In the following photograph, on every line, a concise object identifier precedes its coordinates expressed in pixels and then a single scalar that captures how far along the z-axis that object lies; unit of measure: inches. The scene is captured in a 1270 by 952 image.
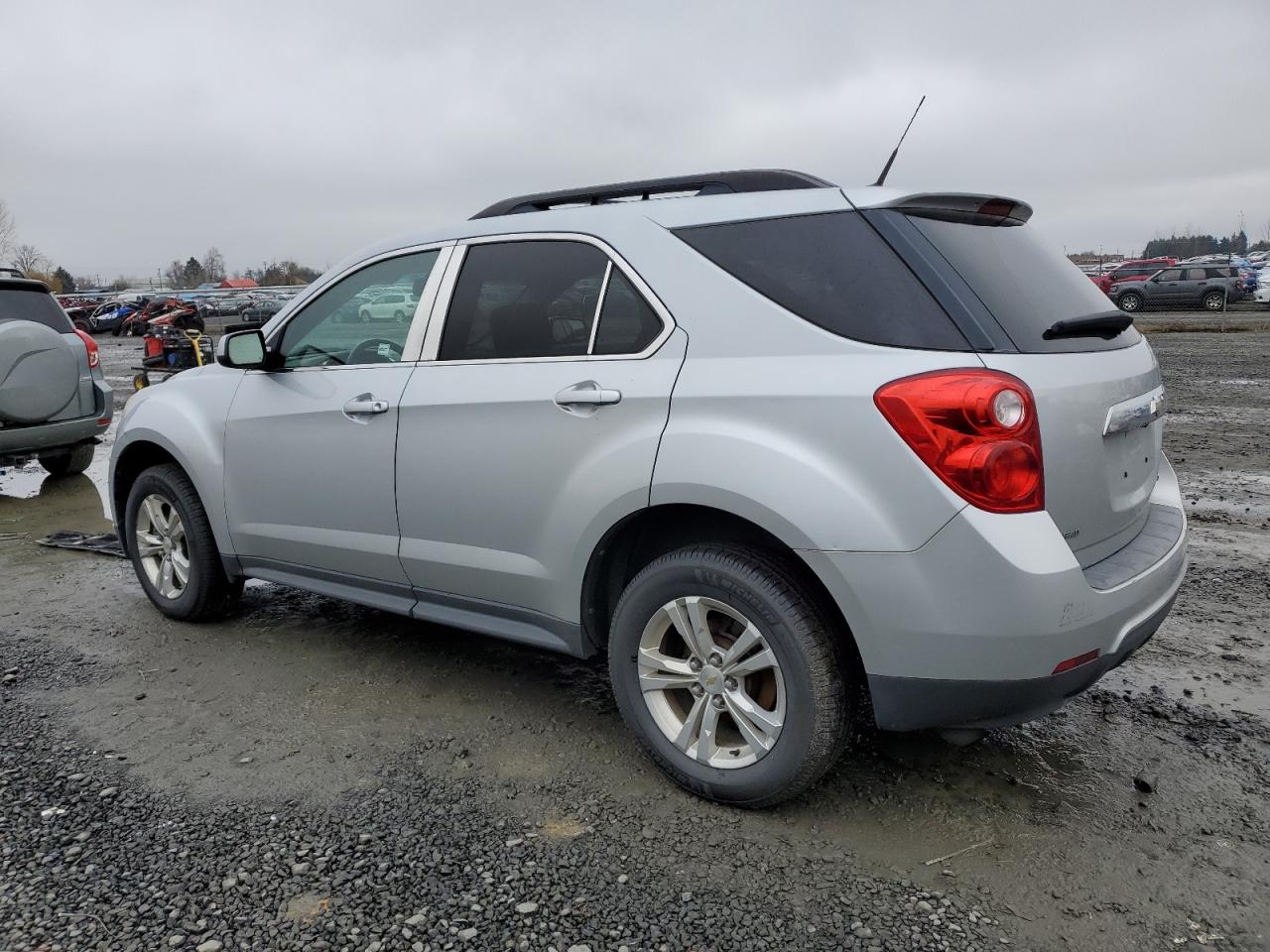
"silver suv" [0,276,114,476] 302.2
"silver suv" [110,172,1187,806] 98.0
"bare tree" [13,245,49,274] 3668.8
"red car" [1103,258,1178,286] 1262.3
